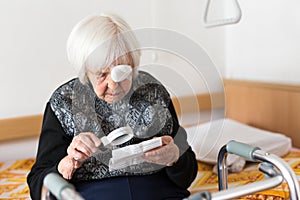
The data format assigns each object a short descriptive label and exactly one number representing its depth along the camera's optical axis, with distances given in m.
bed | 1.37
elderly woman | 0.98
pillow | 1.20
